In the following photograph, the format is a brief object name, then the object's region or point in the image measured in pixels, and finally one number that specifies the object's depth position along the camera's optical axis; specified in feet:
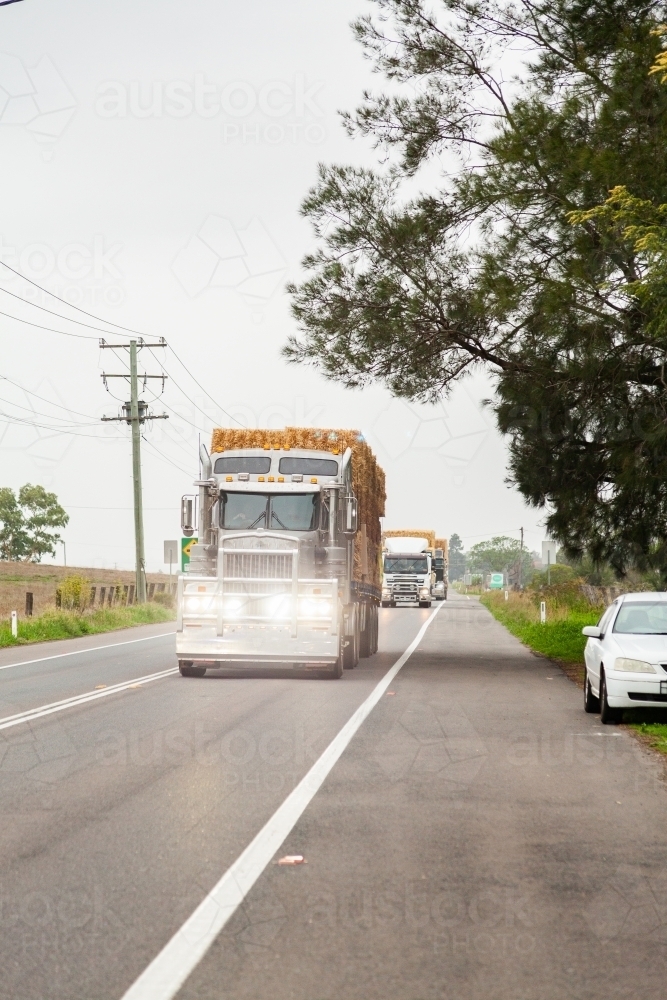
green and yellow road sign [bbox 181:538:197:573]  137.69
